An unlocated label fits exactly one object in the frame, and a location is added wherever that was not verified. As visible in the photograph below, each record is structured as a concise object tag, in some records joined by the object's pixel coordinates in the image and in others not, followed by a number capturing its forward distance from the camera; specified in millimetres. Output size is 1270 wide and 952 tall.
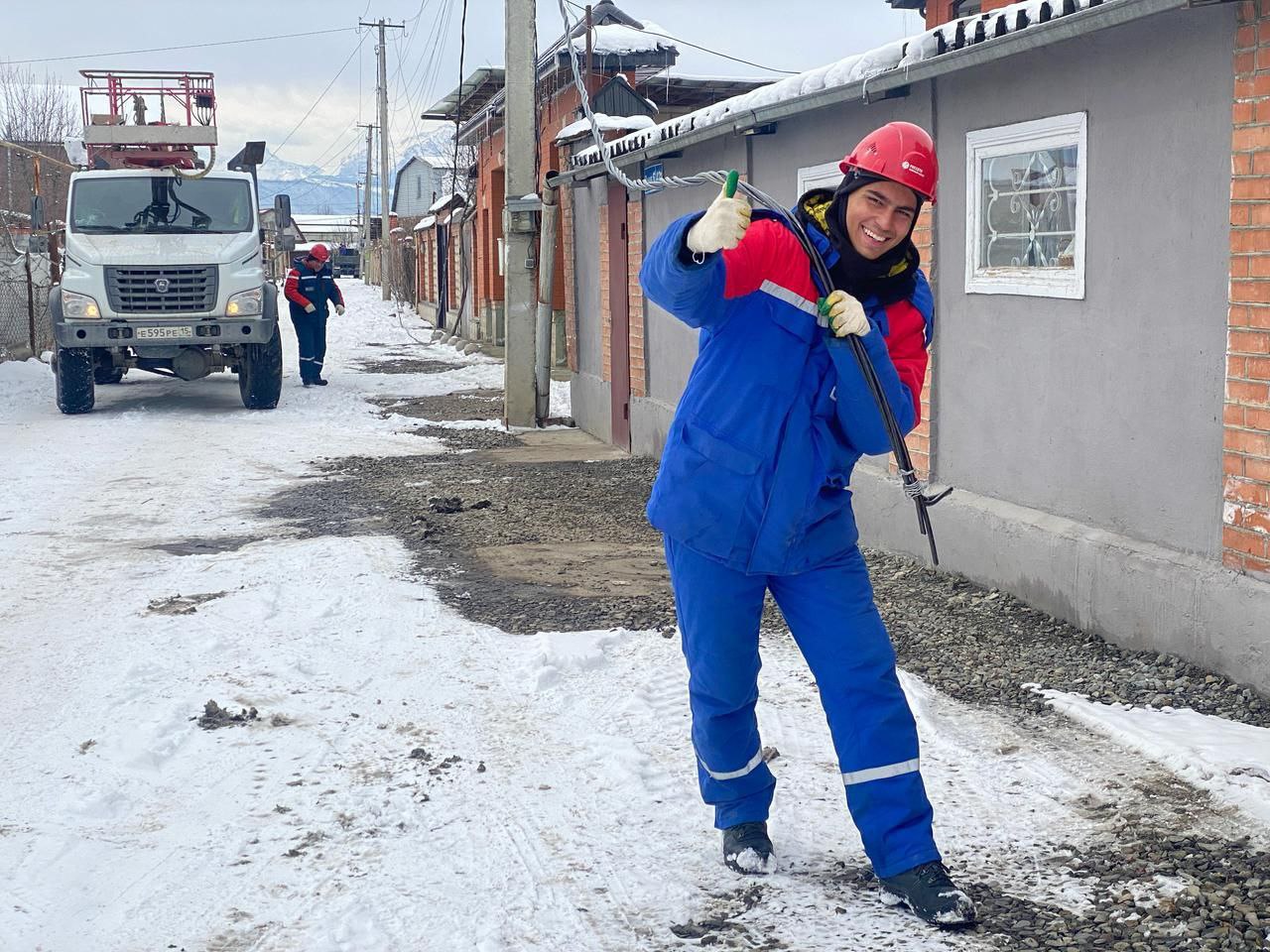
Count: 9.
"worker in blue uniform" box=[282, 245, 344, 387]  17469
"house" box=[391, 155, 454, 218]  58831
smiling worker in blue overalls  3150
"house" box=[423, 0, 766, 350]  16594
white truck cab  14477
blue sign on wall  11398
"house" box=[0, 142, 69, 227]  35375
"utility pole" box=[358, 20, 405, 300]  48694
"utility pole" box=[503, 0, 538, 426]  13117
